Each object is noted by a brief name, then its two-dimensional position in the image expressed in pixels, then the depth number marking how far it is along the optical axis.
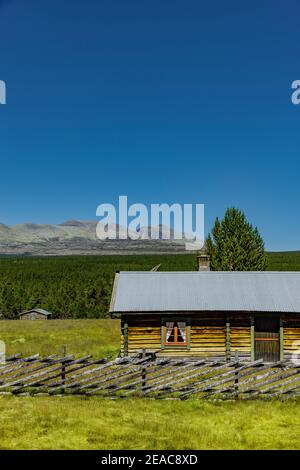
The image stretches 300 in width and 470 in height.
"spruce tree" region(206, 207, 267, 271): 43.69
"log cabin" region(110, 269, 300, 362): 20.86
